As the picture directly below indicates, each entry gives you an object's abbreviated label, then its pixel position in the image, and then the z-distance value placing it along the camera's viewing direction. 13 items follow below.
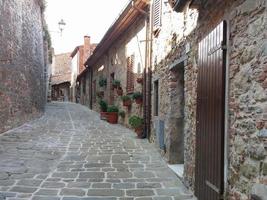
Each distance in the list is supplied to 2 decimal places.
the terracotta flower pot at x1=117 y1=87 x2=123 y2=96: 9.17
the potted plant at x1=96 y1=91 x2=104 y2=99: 12.41
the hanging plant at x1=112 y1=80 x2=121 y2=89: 9.49
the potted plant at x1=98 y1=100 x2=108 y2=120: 10.18
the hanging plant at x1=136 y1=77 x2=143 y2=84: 7.06
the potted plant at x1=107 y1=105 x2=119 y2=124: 9.54
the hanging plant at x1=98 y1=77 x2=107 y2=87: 11.54
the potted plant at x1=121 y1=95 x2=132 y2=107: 8.14
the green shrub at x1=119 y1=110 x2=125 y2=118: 8.87
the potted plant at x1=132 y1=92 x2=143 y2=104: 7.09
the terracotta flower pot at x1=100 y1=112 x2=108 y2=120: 9.84
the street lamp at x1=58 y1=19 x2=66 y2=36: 14.44
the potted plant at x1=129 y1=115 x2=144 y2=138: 6.71
